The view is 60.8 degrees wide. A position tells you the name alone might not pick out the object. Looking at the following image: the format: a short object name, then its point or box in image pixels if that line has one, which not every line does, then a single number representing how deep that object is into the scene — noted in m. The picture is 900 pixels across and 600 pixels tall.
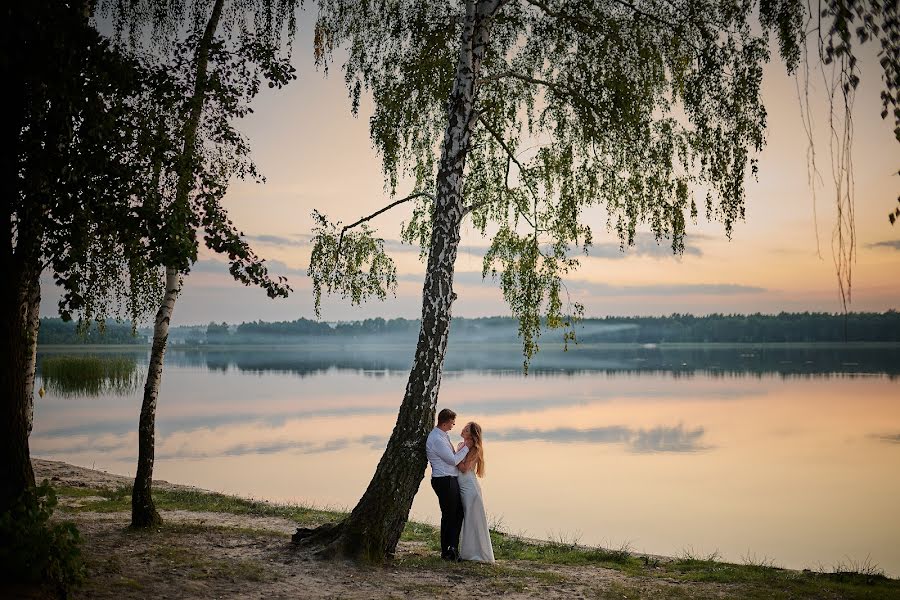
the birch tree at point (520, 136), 9.78
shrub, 6.08
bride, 9.76
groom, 9.52
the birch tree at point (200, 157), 7.97
